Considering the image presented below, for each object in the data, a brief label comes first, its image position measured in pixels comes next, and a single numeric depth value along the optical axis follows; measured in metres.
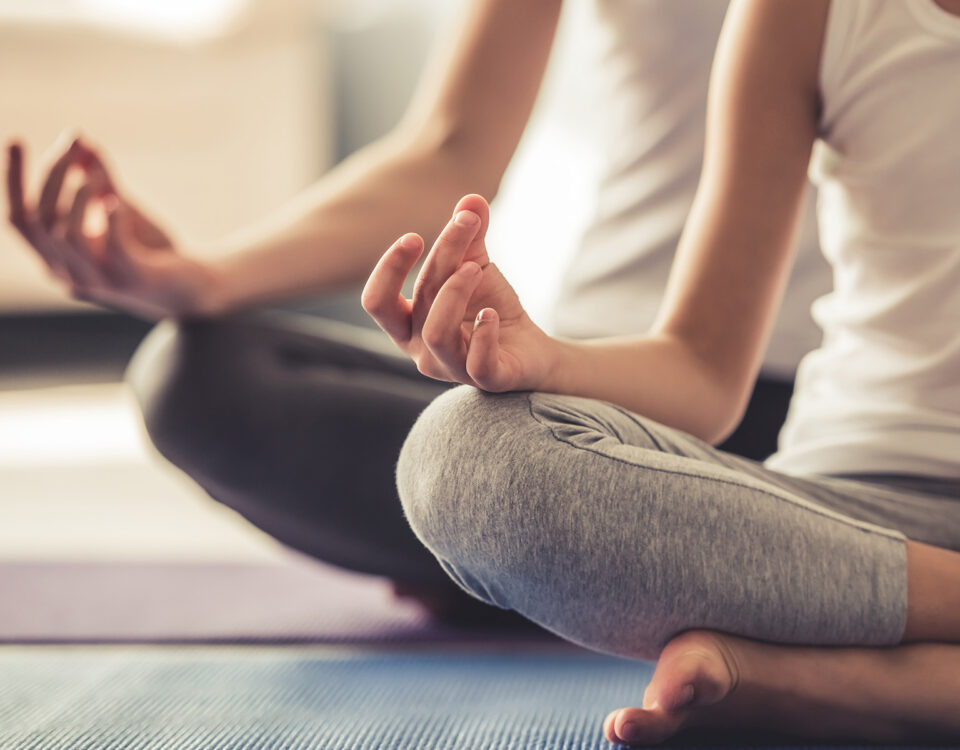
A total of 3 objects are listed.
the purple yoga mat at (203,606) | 1.86
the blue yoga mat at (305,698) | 1.57
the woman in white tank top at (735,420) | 1.51
